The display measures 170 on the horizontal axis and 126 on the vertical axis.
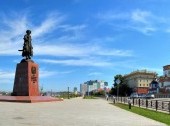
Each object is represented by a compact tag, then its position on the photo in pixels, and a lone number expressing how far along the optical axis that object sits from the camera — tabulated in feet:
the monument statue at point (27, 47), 59.90
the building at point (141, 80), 209.36
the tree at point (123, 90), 208.36
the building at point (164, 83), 169.43
